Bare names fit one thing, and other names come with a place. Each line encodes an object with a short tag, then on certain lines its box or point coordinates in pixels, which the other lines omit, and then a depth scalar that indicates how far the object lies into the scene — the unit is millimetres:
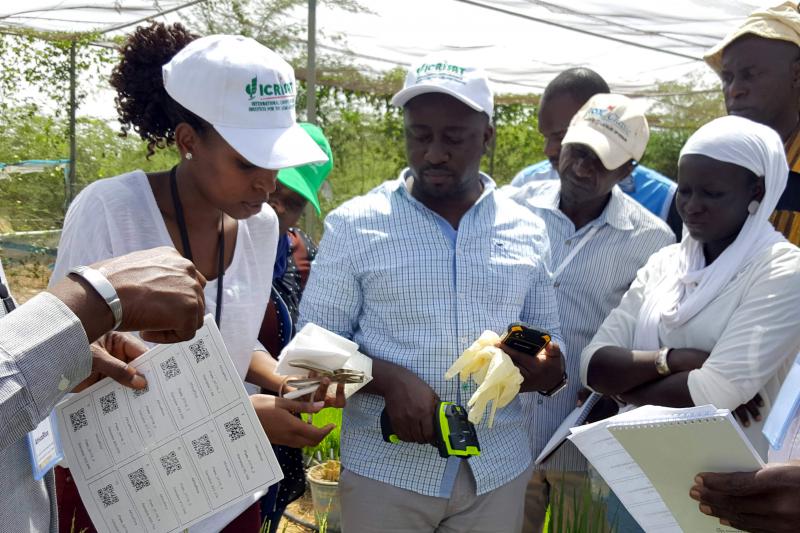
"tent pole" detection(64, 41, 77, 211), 6832
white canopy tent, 5977
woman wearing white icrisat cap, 1982
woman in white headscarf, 2322
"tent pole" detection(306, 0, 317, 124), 5641
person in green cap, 2775
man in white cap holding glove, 2420
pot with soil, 4207
